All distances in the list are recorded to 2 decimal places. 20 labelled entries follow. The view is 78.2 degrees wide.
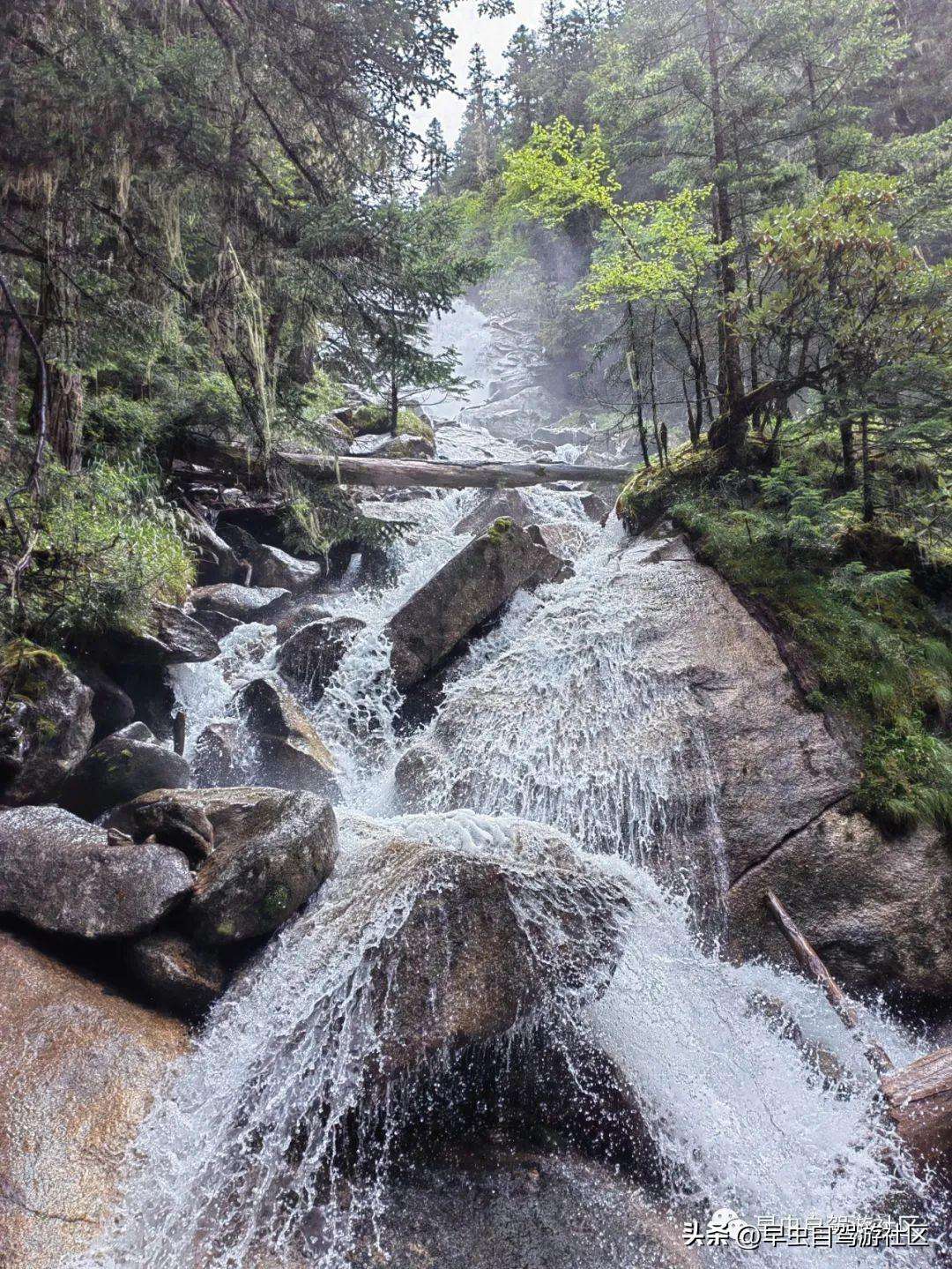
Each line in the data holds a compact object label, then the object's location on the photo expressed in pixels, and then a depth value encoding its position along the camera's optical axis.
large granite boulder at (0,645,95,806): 4.93
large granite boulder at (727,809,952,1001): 4.83
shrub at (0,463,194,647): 5.75
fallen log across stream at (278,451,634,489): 10.59
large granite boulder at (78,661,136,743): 6.39
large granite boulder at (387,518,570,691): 8.73
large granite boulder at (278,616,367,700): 8.84
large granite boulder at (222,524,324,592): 11.16
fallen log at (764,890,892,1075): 4.12
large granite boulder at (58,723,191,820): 5.57
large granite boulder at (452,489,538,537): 12.46
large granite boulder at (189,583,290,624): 9.72
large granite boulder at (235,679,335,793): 7.47
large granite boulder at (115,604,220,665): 6.87
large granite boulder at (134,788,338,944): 4.26
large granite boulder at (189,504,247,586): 10.30
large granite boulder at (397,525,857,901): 5.58
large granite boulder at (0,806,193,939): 4.00
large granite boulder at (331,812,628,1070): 3.71
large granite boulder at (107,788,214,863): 4.63
